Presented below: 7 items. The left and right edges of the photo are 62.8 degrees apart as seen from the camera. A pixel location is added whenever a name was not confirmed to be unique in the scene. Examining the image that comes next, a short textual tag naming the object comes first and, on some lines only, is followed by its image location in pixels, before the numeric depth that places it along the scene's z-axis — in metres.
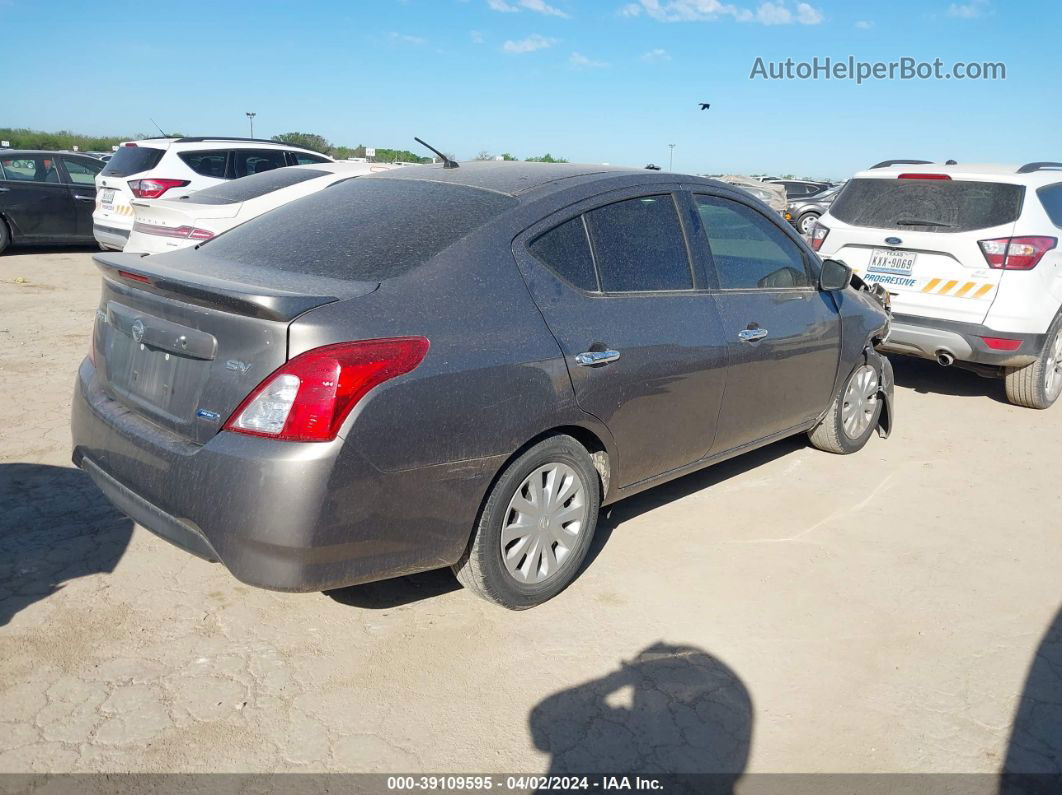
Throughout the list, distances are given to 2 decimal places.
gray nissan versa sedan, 2.68
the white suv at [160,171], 10.59
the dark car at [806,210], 21.61
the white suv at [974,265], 6.23
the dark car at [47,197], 12.52
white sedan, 7.50
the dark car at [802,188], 27.39
